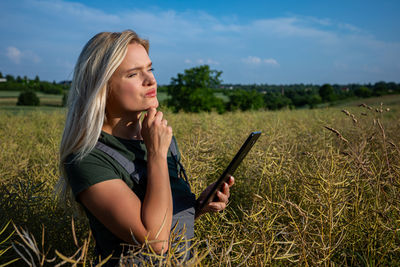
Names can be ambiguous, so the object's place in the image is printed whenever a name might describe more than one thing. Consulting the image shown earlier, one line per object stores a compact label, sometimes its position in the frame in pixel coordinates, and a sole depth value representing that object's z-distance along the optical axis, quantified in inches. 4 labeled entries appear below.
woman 49.5
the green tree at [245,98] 2138.7
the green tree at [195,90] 1585.9
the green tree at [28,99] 1943.9
